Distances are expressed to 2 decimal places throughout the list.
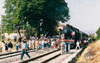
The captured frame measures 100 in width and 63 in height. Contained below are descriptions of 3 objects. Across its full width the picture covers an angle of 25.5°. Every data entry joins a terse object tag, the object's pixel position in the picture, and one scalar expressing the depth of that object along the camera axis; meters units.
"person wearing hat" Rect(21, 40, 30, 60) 17.39
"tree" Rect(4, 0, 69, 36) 43.12
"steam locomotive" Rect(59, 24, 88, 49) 33.12
